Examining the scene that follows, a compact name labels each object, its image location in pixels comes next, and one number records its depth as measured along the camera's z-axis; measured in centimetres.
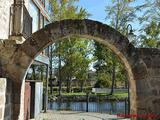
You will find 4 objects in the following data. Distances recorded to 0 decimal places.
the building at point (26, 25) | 473
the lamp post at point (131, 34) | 631
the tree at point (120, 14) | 1805
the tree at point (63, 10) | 1893
